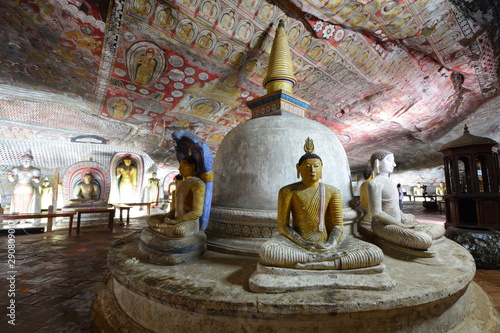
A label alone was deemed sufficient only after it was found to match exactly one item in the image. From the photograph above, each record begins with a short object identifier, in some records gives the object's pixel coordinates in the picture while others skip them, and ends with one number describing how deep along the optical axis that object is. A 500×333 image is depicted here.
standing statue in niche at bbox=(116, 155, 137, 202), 11.02
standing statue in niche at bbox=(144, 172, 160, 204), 13.18
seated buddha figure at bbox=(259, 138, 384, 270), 2.01
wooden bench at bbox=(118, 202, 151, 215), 10.33
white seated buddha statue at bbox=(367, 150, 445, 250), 2.74
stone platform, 1.57
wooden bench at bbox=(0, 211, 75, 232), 5.59
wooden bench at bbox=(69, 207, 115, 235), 6.79
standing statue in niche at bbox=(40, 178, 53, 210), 9.46
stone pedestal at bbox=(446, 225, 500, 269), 4.10
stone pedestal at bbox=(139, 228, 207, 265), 2.37
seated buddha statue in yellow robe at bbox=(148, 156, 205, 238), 2.49
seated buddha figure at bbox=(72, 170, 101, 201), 9.59
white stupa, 2.91
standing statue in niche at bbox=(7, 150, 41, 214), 8.25
